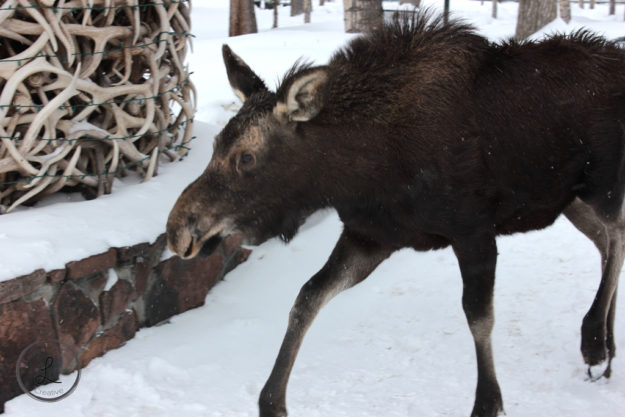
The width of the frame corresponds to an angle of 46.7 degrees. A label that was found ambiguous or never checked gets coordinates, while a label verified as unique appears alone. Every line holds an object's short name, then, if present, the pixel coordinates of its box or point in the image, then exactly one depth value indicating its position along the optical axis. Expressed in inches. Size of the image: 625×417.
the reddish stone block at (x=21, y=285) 152.0
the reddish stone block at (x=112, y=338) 175.2
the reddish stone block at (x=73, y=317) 166.1
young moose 141.3
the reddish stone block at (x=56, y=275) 161.5
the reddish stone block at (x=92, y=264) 166.7
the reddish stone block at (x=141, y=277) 187.0
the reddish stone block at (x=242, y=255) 235.3
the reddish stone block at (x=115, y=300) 178.7
